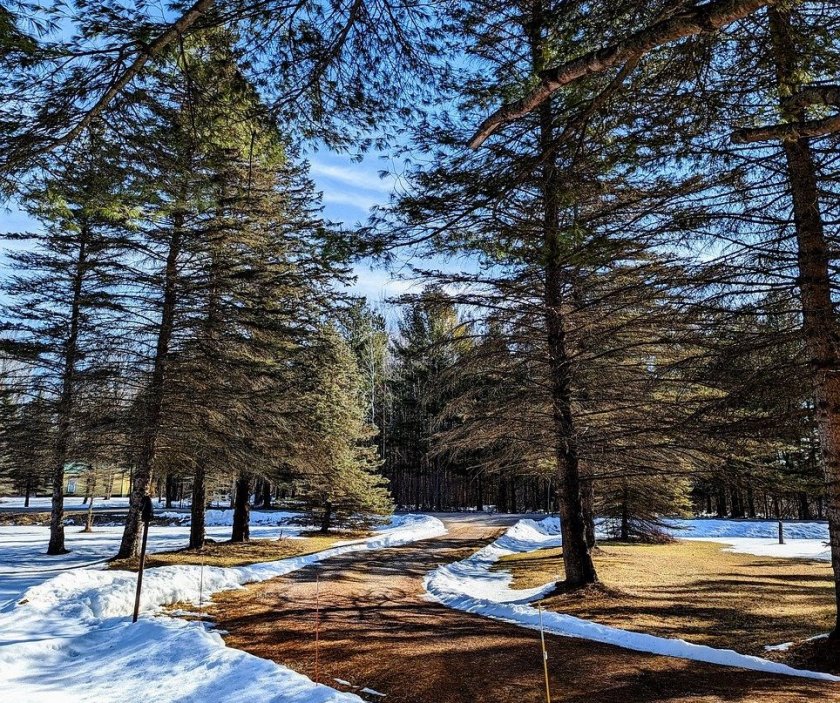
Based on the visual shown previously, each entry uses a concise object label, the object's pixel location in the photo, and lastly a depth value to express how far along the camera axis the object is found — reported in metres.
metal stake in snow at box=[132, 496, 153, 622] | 7.09
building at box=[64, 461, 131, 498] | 15.86
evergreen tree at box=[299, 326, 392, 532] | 16.02
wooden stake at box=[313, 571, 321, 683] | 7.35
